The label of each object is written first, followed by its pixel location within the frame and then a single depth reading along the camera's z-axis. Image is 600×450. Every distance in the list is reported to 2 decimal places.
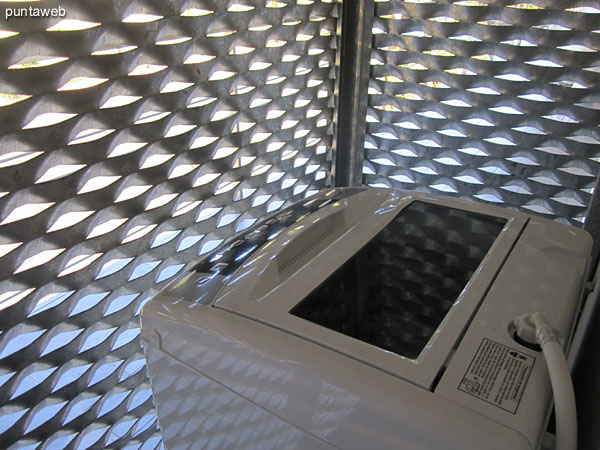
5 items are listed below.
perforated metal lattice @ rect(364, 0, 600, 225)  1.82
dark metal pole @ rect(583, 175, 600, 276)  1.90
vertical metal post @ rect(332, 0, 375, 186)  2.14
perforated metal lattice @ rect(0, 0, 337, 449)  1.23
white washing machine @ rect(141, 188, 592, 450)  0.88
